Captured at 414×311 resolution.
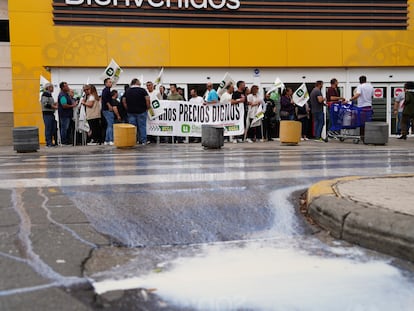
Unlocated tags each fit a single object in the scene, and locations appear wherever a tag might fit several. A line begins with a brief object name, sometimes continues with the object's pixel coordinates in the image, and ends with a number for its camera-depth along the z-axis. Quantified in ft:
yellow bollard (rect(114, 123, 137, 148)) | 44.86
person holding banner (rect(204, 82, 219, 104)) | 53.24
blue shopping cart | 52.06
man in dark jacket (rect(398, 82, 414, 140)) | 54.54
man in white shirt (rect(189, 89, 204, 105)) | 53.78
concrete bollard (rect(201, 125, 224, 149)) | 44.11
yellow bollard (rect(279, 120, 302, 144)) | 47.73
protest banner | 53.36
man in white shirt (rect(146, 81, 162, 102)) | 53.47
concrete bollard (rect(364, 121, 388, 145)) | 49.32
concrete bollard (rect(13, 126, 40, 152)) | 43.55
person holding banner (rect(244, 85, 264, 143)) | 53.42
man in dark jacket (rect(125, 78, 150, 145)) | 49.03
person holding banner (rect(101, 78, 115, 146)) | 50.03
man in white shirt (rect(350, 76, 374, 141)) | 52.08
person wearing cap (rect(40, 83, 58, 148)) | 50.14
